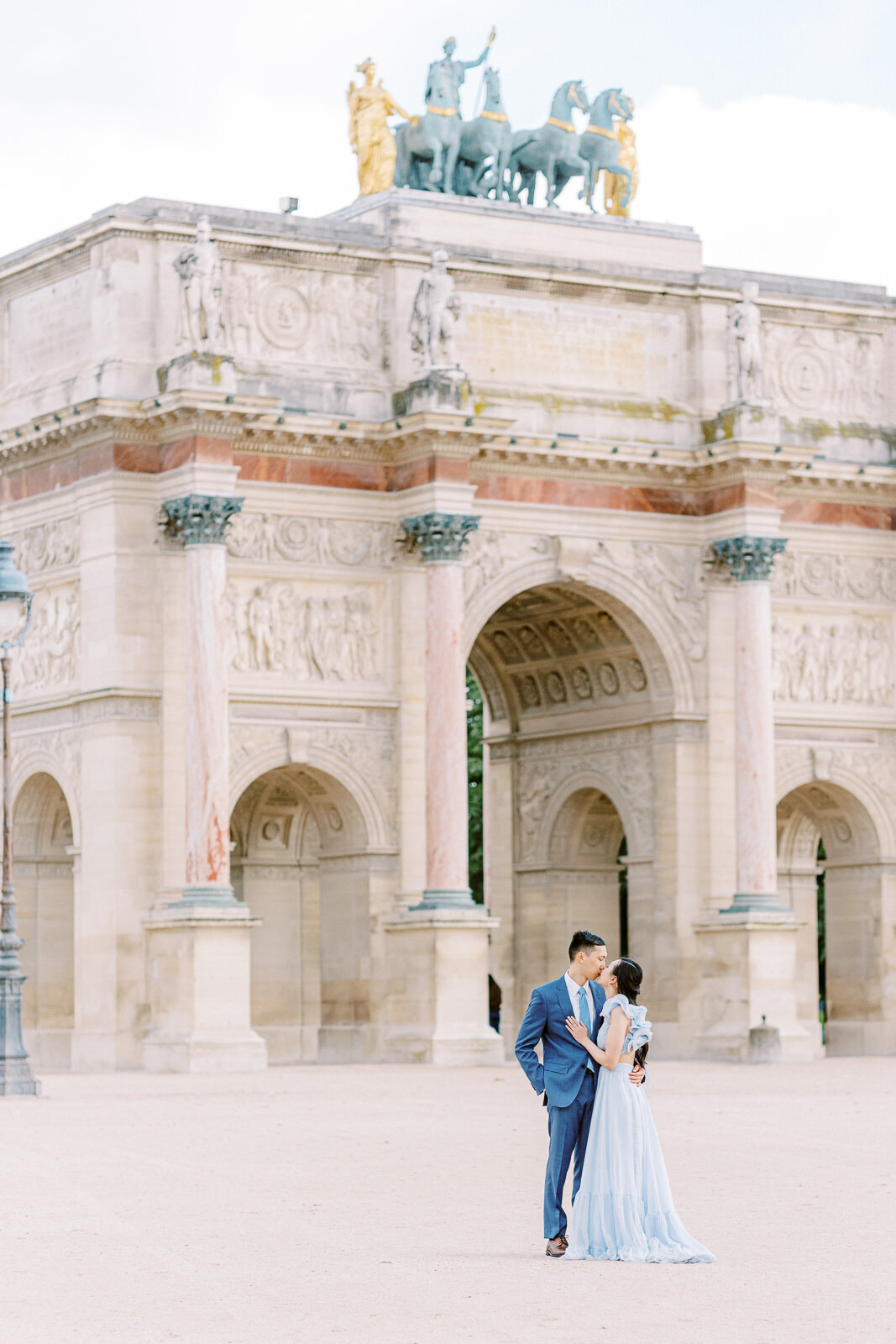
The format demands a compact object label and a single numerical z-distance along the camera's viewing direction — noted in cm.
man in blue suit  1708
